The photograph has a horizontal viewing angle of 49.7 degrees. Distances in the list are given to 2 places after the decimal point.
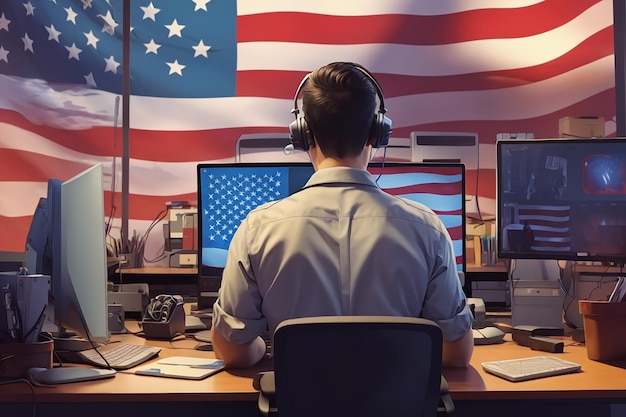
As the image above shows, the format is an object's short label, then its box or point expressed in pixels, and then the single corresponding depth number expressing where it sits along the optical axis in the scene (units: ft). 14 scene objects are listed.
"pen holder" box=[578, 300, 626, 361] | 5.43
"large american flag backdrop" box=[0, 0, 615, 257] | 14.43
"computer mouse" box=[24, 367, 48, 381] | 4.85
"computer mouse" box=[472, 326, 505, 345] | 6.20
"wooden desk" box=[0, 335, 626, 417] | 4.46
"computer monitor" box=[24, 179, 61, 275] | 5.89
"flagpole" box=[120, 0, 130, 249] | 13.61
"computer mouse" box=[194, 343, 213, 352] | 5.88
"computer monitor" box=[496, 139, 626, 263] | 6.46
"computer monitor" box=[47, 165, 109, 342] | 5.28
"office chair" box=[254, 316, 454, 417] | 3.63
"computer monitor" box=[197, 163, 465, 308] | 6.92
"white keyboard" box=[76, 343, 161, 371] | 5.25
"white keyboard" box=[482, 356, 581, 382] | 4.89
